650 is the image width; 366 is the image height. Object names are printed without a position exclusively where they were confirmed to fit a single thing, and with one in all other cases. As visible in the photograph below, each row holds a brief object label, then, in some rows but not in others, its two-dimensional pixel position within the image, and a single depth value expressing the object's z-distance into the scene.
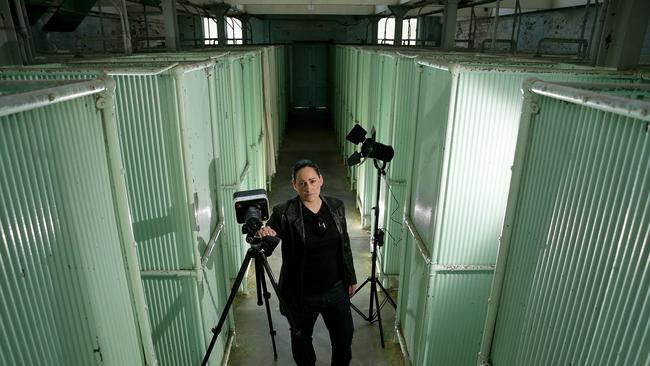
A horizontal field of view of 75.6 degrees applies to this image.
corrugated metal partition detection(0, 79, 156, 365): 1.06
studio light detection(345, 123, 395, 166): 3.57
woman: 2.84
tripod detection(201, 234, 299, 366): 2.65
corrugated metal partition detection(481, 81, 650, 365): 1.14
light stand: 3.75
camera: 2.60
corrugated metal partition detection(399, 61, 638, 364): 2.43
